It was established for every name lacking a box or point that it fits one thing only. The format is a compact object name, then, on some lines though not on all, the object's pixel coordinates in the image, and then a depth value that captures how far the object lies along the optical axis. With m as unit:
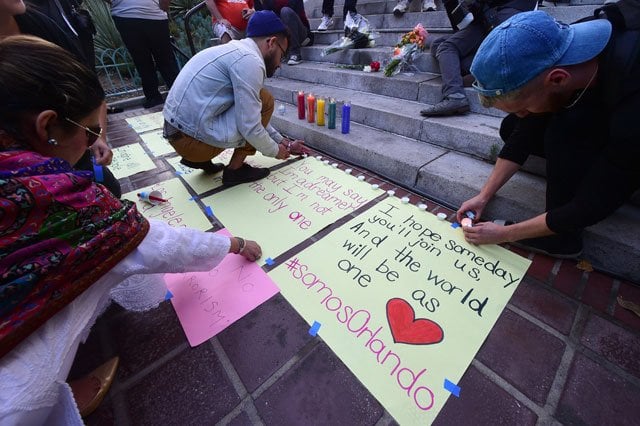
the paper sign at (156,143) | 2.79
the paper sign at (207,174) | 2.21
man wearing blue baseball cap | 0.95
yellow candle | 2.69
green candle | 2.59
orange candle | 2.77
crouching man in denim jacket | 1.76
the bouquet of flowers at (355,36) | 3.56
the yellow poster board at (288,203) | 1.67
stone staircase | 1.40
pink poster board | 1.19
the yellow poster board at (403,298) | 0.98
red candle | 2.88
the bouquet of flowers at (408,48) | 2.78
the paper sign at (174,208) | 1.80
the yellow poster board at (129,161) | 2.45
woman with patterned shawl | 0.63
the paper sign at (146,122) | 3.46
